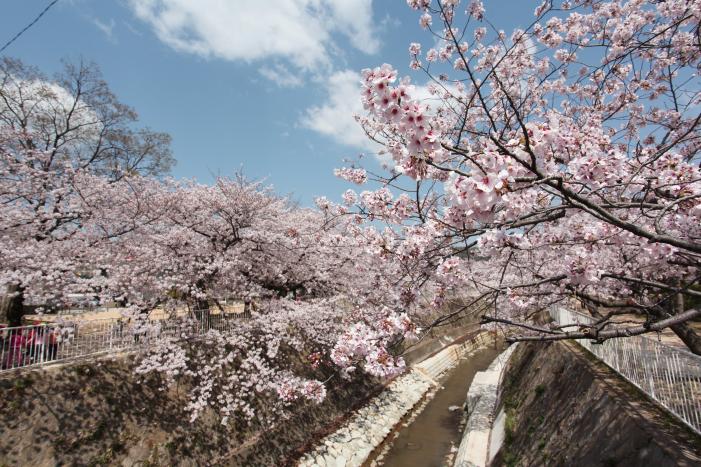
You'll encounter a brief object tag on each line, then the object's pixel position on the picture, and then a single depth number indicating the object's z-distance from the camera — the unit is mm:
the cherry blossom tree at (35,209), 9734
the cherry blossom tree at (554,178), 2865
